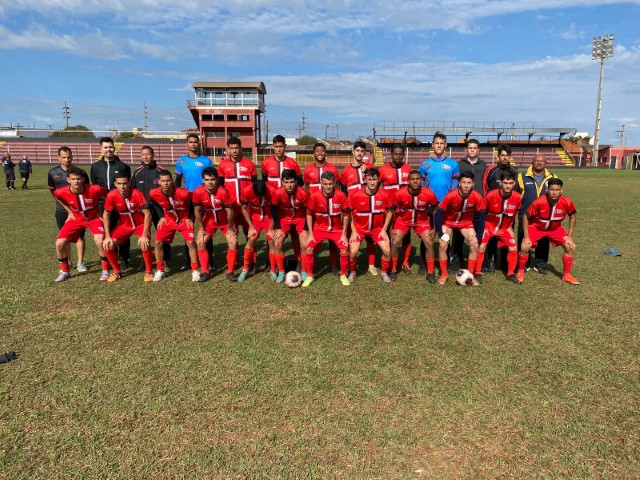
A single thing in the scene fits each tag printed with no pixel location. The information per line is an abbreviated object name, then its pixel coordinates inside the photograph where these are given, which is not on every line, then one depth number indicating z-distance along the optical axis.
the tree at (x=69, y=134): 57.62
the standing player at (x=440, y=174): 6.72
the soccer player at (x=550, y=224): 6.02
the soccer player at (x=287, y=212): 6.13
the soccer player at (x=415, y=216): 6.25
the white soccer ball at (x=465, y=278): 5.84
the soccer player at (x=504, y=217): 6.10
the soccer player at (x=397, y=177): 6.62
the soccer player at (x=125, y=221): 6.04
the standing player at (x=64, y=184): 6.42
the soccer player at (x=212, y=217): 6.13
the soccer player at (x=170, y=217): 6.12
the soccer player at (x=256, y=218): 6.24
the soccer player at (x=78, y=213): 6.03
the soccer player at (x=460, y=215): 5.96
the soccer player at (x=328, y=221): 6.07
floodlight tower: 46.03
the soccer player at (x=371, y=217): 6.12
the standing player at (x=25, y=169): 19.67
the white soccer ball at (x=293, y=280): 5.79
